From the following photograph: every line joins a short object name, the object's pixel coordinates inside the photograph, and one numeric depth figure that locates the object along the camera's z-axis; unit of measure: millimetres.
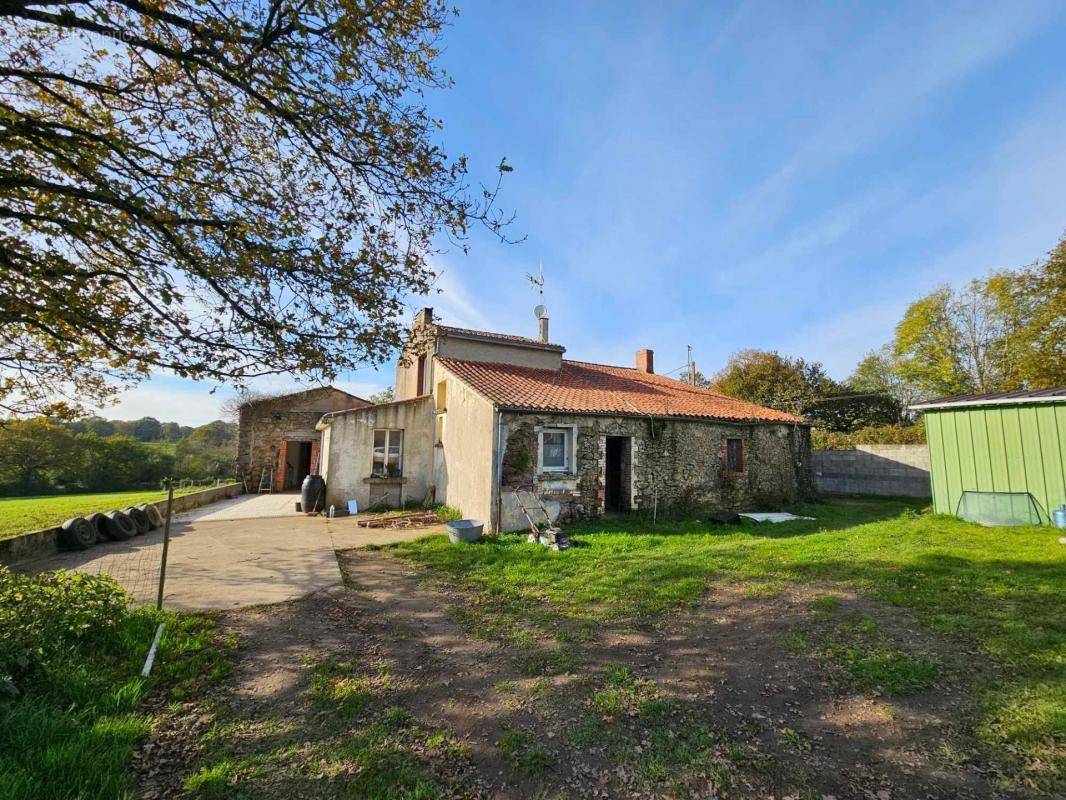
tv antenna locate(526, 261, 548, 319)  17781
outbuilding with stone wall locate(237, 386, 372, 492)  20484
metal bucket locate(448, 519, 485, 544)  8969
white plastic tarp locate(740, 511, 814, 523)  11680
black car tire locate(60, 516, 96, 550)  8508
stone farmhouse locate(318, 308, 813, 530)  10477
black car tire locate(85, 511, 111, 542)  9223
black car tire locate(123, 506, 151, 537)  10273
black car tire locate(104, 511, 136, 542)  9508
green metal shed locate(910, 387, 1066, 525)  9117
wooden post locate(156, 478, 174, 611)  4828
